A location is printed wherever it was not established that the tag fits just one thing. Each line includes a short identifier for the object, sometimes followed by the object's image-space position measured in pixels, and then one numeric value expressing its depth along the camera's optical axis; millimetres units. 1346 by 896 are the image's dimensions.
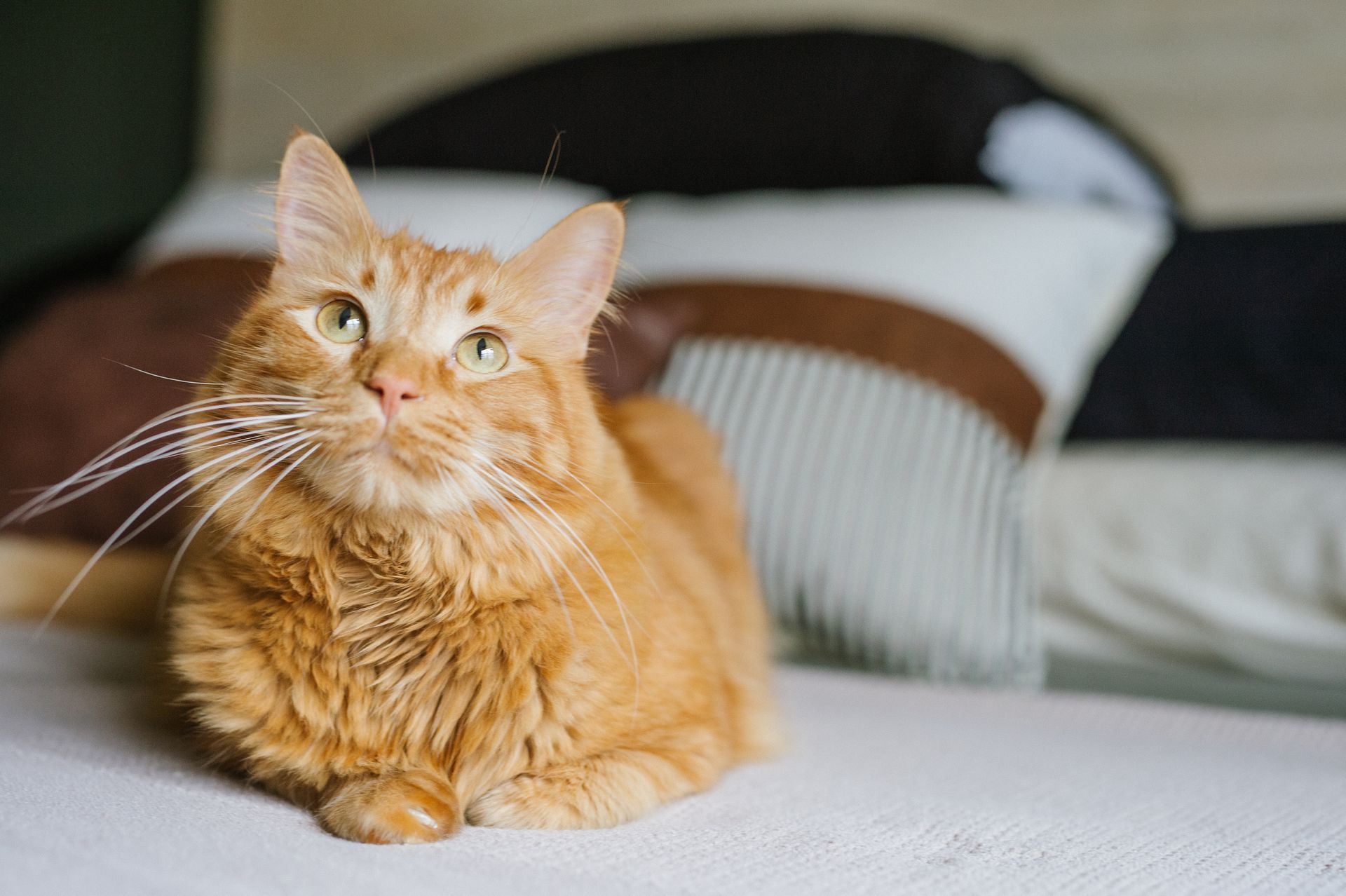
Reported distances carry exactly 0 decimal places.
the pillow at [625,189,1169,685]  1574
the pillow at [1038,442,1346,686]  1545
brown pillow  1645
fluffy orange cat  911
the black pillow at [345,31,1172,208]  2131
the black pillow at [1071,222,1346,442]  1711
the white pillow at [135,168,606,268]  2090
